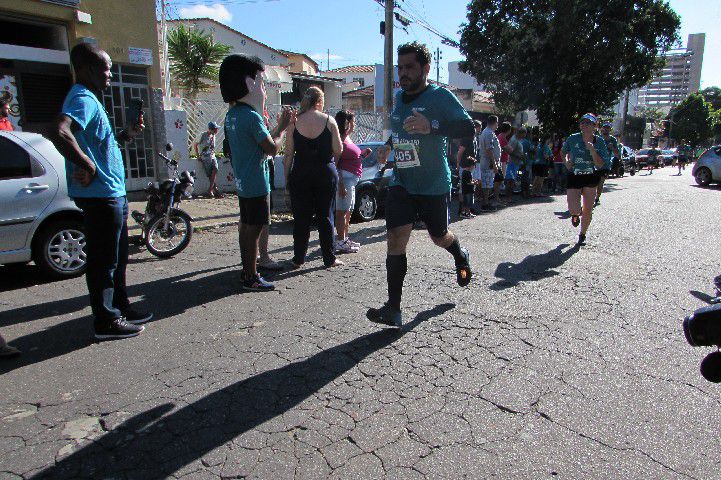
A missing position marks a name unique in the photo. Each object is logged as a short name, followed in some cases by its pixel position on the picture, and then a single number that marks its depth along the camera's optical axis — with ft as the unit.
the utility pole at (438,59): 161.07
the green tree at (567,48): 58.23
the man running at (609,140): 37.22
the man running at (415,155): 11.94
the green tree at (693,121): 236.43
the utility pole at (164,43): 55.49
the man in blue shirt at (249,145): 14.46
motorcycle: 20.08
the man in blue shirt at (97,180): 10.71
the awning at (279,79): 72.38
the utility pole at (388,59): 52.39
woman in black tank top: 17.20
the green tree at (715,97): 319.47
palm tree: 65.98
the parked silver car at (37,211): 15.89
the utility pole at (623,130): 148.12
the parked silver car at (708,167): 58.34
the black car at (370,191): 29.12
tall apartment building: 449.06
